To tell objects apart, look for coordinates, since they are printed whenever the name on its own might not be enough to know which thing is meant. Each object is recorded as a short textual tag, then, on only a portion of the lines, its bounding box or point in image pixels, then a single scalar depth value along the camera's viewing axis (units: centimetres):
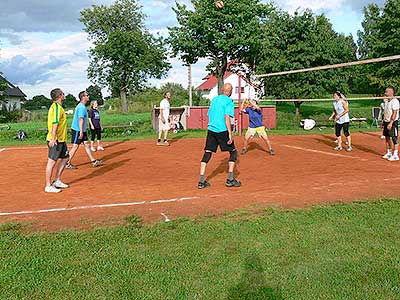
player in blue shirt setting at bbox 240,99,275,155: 1331
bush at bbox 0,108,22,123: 4477
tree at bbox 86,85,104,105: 7922
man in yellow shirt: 816
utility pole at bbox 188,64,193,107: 3627
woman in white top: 1361
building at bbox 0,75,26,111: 7606
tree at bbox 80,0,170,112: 6619
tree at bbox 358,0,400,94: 3441
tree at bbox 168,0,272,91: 4119
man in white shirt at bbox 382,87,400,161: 1134
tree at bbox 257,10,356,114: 3578
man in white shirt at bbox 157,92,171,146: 1563
